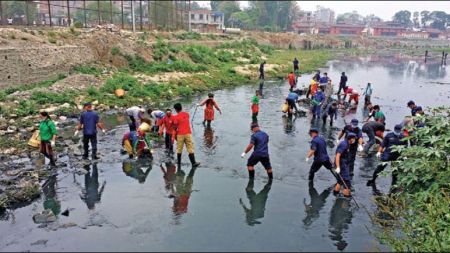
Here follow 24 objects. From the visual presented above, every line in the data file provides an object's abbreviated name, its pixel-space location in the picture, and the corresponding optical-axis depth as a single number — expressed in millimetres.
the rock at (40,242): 7842
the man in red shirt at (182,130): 11781
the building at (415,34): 110381
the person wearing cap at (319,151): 10438
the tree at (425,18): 145875
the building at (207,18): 98356
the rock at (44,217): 8727
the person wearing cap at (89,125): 12312
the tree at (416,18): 160325
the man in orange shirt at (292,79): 26403
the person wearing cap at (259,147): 10602
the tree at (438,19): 120362
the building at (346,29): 133000
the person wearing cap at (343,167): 10031
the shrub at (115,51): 30375
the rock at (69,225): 8461
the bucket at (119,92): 22688
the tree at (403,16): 163750
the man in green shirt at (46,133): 11578
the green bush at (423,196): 7656
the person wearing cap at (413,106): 13797
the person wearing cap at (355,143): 11520
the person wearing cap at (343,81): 24734
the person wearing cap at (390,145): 10875
